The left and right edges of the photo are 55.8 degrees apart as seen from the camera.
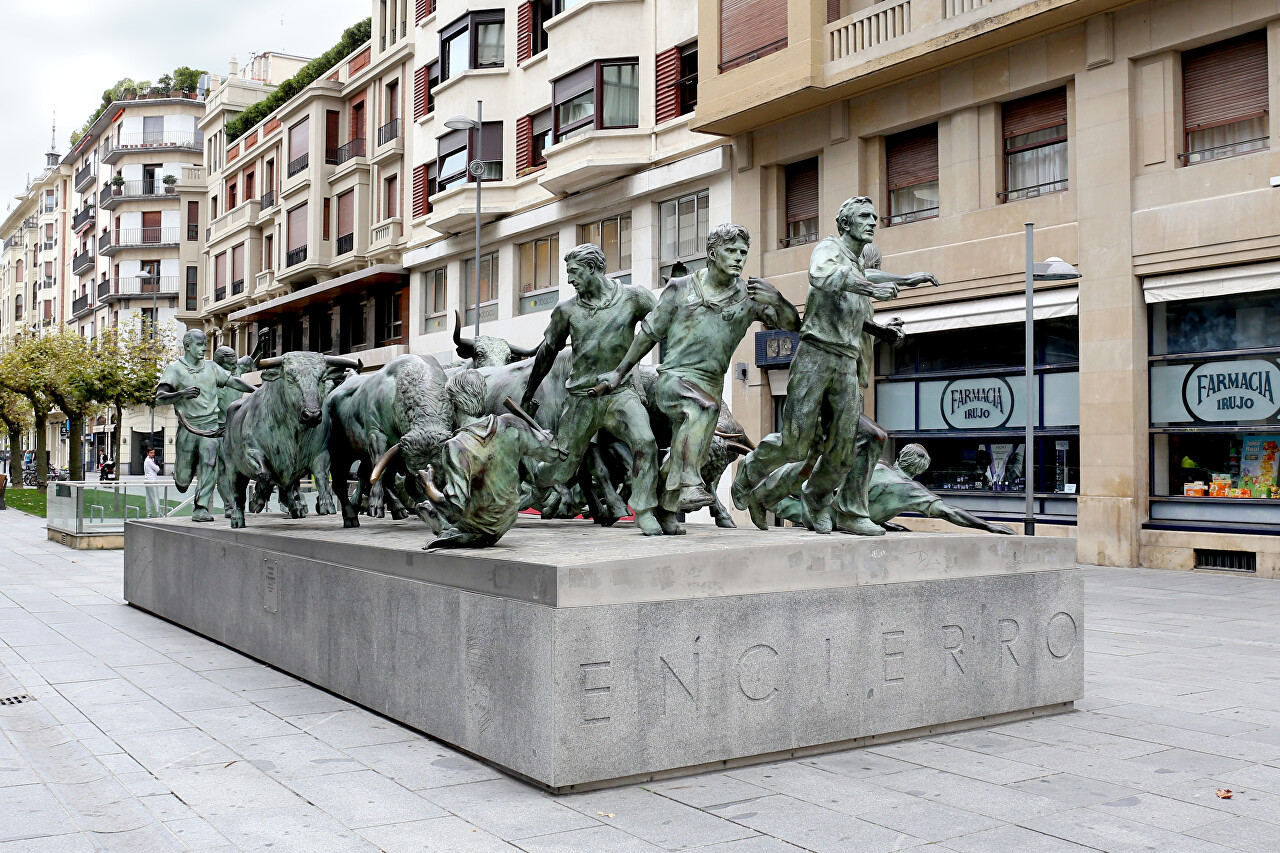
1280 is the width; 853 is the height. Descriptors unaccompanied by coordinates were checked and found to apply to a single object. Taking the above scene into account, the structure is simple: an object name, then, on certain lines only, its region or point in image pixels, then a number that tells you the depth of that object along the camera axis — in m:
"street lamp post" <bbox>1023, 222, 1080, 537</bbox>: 16.94
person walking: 19.41
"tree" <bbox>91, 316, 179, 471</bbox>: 37.69
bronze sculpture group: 6.62
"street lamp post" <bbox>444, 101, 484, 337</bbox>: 27.84
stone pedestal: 5.36
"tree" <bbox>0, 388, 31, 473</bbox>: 51.44
